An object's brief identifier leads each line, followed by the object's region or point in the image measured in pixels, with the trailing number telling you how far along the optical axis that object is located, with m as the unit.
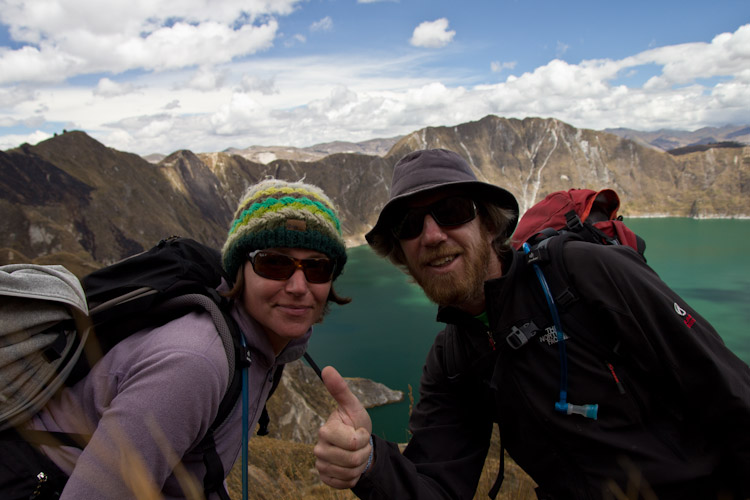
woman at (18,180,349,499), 0.50
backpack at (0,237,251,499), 0.50
